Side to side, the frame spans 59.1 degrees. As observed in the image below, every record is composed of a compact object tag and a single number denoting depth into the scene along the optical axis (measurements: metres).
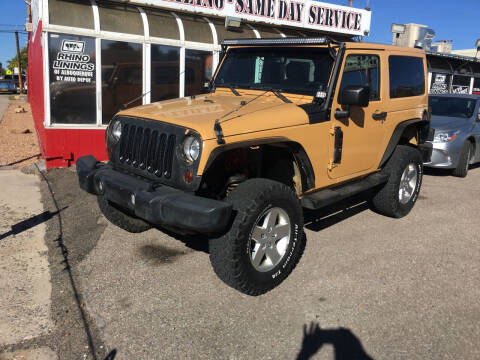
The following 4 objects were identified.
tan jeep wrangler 3.33
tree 57.06
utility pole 37.88
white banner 9.13
